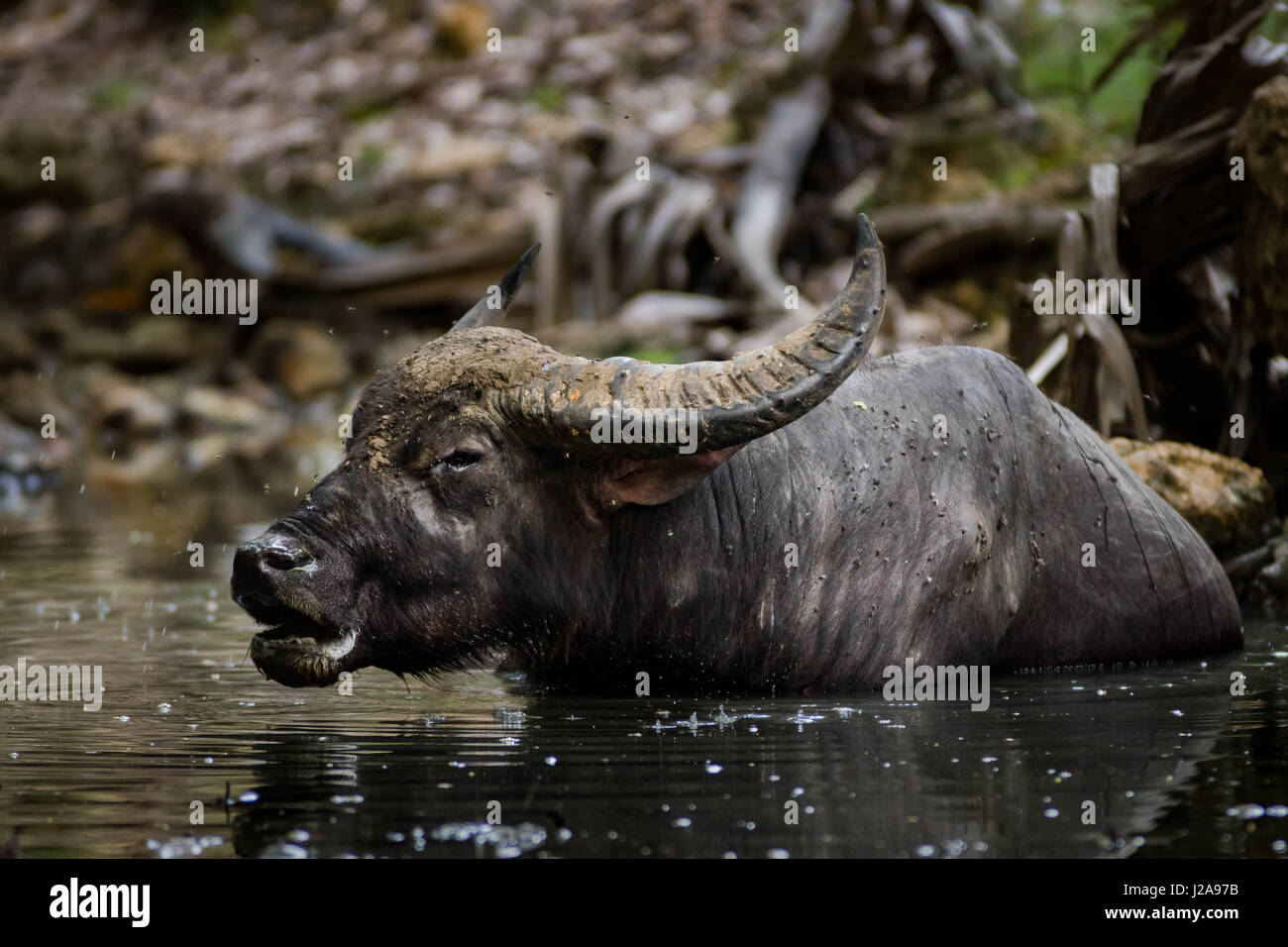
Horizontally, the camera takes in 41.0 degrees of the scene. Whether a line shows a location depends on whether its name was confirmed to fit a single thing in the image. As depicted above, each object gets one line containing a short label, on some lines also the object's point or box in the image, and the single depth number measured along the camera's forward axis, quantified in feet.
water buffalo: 20.39
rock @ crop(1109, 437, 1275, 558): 29.40
